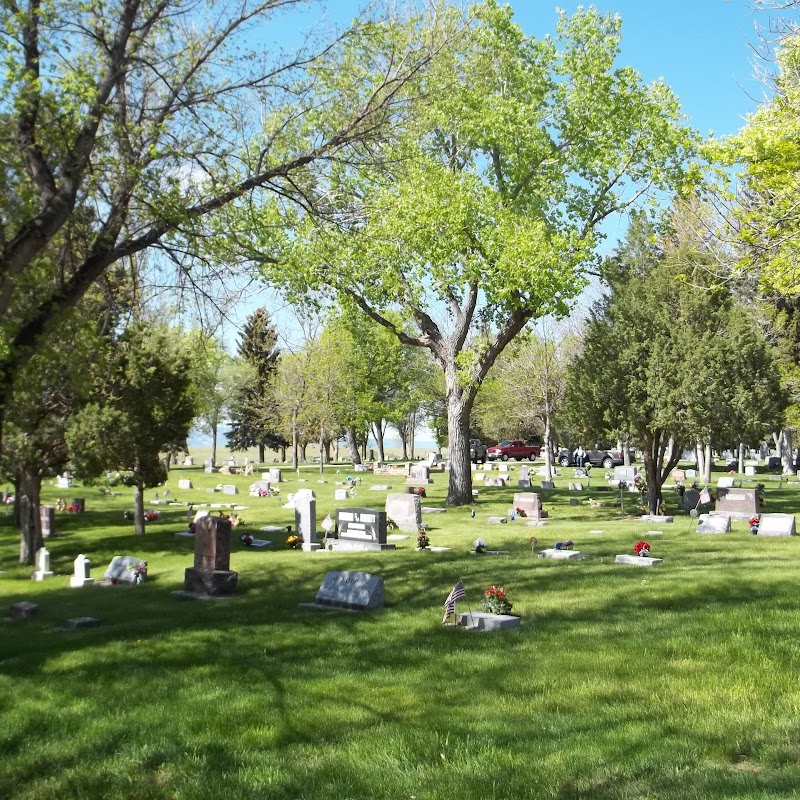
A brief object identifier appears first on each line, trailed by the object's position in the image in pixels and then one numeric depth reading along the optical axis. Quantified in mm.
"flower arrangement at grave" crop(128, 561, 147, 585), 18500
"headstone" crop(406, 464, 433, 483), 48938
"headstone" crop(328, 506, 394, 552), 21438
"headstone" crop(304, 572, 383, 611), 13148
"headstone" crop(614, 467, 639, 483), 43250
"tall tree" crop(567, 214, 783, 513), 27172
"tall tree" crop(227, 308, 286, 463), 70750
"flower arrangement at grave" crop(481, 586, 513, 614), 11484
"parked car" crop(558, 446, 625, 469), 73856
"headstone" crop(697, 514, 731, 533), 22703
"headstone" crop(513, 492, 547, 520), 28094
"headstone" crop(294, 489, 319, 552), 22547
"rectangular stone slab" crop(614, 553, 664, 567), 16484
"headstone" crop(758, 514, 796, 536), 20953
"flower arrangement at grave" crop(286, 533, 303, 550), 22344
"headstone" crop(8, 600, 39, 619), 14820
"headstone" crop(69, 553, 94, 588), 19312
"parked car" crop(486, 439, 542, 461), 82312
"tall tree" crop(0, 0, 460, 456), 10547
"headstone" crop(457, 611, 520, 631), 11127
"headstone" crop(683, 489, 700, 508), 30500
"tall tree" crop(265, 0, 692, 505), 28938
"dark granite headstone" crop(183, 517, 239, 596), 16000
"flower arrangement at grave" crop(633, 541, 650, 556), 16975
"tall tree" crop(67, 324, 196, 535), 23078
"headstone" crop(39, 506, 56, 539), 28609
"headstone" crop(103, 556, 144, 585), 18688
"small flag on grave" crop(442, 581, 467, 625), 11672
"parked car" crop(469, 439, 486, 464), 73500
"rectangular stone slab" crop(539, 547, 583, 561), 18234
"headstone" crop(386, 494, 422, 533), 25719
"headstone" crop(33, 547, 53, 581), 21031
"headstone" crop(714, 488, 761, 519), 26016
